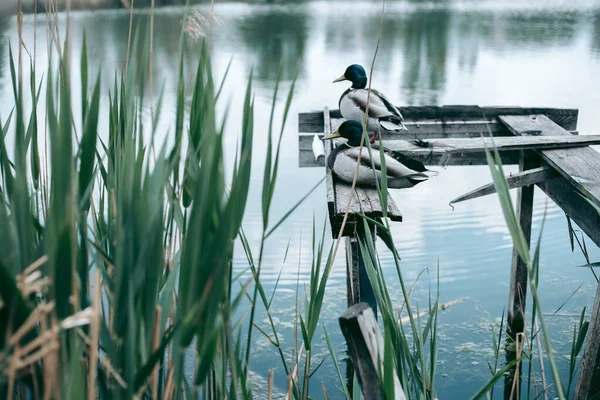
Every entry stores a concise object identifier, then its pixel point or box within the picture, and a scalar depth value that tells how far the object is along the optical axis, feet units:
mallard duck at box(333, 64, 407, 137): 10.87
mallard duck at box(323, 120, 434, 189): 8.59
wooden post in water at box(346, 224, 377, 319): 9.50
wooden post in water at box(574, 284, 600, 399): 8.84
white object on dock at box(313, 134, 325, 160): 11.03
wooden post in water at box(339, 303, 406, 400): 3.75
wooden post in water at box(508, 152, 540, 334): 14.76
